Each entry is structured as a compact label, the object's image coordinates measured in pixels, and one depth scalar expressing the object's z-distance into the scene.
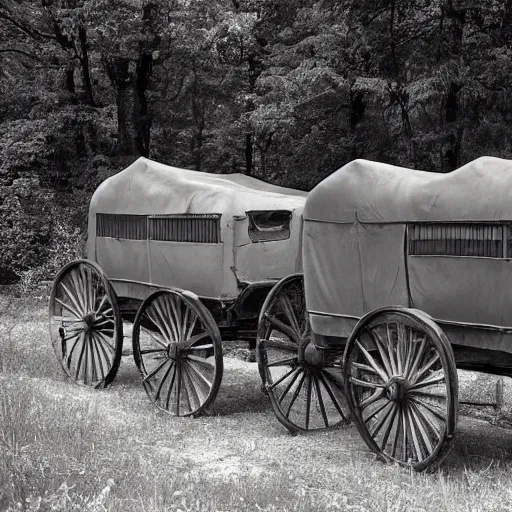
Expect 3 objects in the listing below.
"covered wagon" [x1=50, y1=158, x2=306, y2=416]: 8.89
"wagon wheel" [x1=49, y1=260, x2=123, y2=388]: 10.02
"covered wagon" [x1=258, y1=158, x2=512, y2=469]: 6.01
